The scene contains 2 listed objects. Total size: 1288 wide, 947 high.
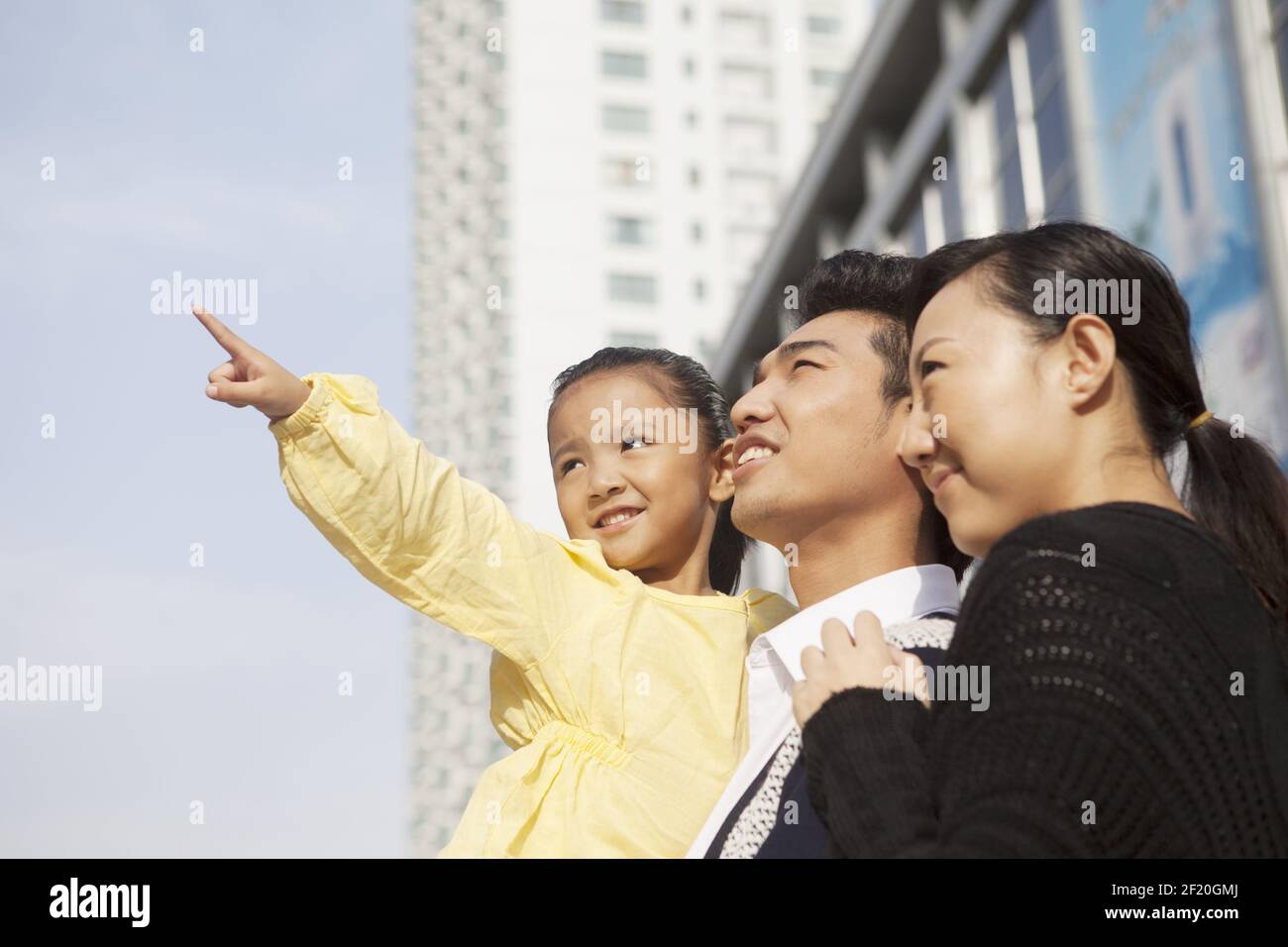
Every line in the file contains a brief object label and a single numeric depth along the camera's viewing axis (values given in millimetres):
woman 1501
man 2473
